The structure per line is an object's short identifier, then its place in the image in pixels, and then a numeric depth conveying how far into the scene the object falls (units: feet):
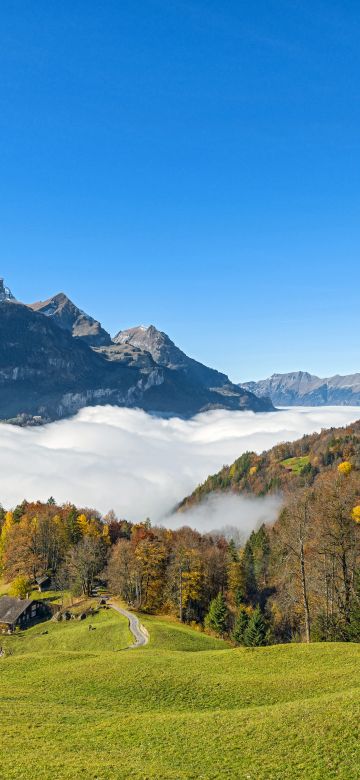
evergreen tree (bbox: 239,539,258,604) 366.35
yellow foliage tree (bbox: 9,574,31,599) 334.85
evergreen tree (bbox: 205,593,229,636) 264.93
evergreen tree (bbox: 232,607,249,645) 229.45
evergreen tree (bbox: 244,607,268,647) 215.92
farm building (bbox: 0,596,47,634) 285.43
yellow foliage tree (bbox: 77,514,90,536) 424.05
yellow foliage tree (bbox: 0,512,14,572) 429.22
